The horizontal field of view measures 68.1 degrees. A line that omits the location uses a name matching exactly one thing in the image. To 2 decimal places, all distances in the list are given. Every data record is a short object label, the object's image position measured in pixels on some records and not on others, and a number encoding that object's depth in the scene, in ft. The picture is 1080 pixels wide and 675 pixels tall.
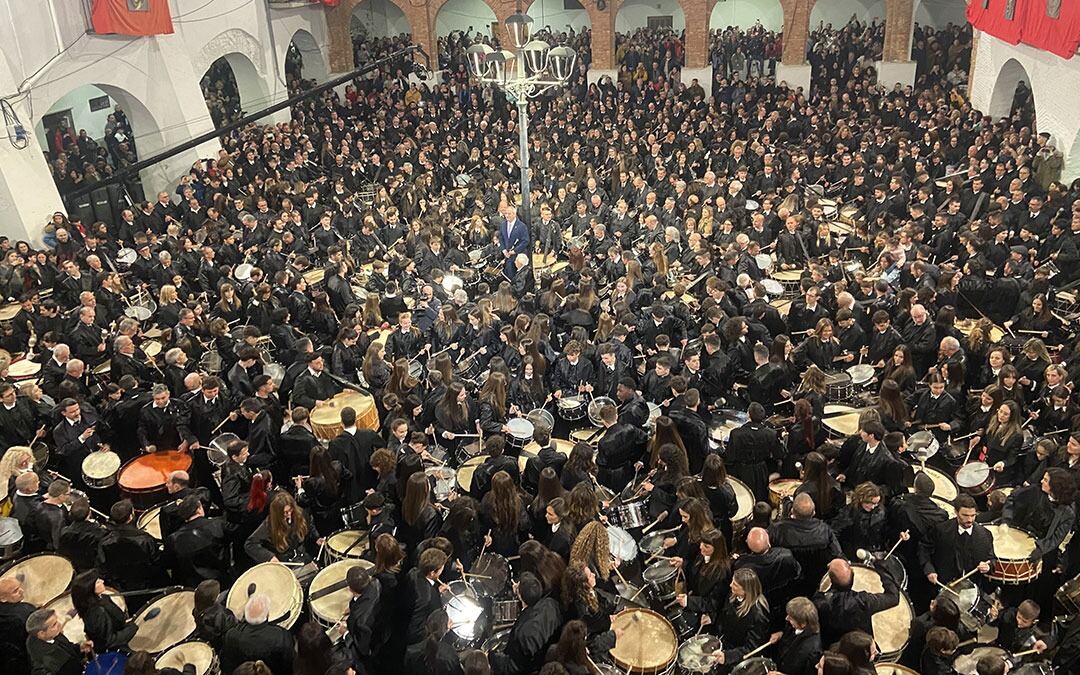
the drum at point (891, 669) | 18.56
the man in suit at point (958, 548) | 21.45
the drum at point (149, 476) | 26.66
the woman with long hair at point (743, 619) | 19.57
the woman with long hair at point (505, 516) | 22.66
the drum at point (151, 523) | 25.04
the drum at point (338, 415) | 30.66
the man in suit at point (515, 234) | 48.37
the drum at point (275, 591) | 20.79
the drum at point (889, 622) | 19.72
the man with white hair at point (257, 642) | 18.76
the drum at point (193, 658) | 19.22
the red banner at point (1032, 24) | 50.24
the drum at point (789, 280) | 43.62
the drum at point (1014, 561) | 22.27
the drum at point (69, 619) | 20.86
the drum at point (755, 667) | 19.25
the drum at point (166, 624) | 20.27
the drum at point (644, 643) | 19.40
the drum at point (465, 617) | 20.77
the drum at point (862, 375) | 31.27
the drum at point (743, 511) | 24.72
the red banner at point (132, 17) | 57.52
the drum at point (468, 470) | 26.73
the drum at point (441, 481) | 26.10
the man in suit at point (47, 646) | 19.01
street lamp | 40.52
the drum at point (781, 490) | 26.43
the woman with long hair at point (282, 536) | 22.59
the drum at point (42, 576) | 22.09
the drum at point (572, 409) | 31.12
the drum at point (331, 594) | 21.16
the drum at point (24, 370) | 34.04
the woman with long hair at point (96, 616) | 19.93
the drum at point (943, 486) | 25.04
